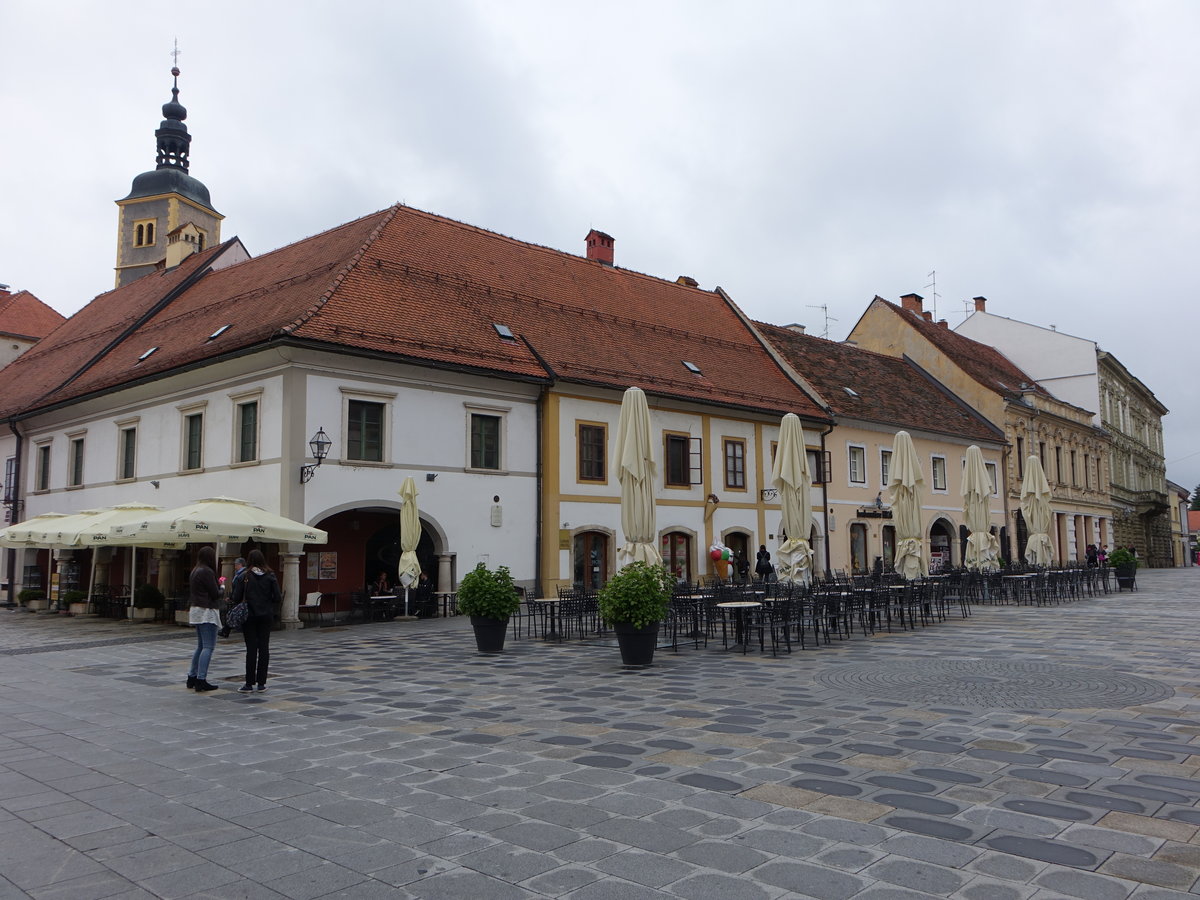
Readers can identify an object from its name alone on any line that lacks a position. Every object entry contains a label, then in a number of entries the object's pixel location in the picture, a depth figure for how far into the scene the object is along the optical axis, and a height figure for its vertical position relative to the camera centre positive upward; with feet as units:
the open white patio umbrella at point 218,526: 53.93 +1.71
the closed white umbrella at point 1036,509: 87.92 +3.81
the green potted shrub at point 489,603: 45.91 -2.60
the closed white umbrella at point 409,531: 63.67 +1.54
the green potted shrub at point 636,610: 39.29 -2.58
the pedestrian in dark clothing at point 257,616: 34.60 -2.35
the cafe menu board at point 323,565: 65.98 -0.84
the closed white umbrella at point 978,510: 79.97 +3.41
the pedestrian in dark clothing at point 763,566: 78.10 -1.42
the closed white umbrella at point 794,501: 59.41 +3.32
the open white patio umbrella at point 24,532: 70.95 +1.95
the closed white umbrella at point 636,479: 52.90 +4.22
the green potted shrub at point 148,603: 72.13 -3.83
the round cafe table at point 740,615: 44.50 -3.30
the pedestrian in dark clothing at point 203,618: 34.68 -2.42
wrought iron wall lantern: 63.67 +7.07
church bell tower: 192.13 +74.47
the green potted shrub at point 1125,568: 95.38 -2.24
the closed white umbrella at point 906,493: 70.18 +4.35
